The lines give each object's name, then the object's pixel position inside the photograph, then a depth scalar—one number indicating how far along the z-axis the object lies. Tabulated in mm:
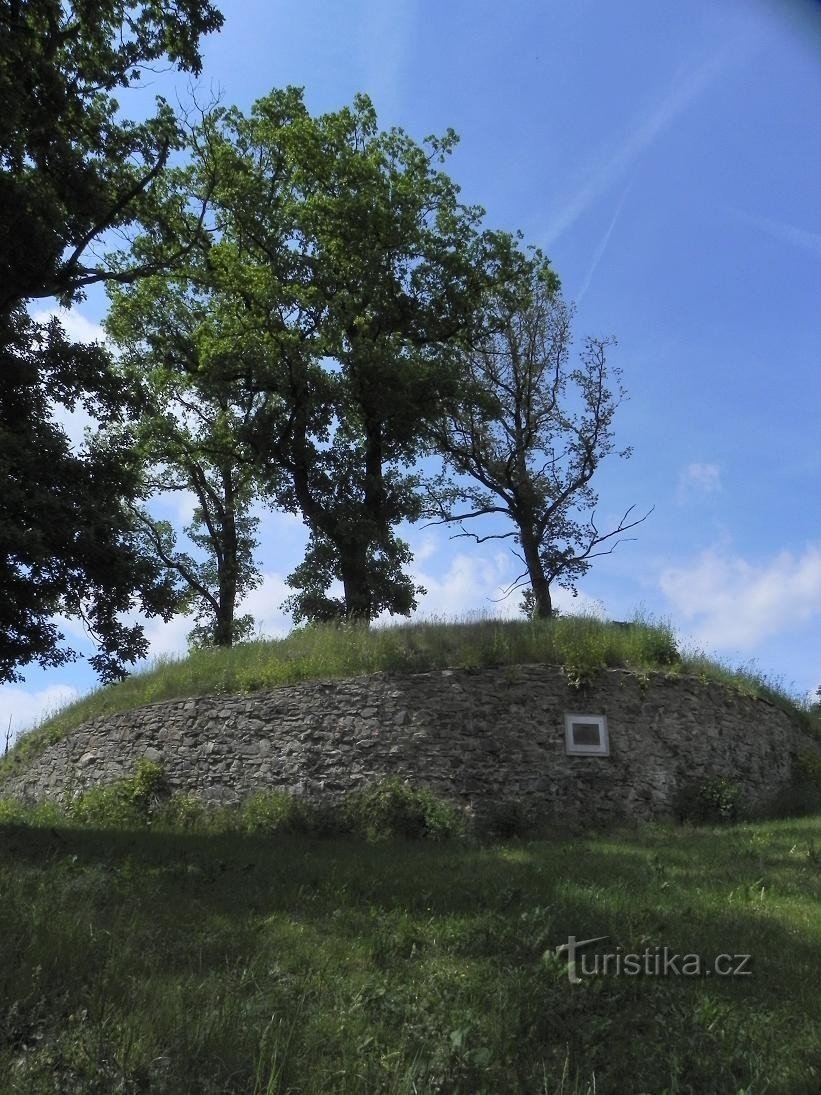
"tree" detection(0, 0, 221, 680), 11281
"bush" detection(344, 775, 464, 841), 12383
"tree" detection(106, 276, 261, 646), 25359
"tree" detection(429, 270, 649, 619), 26516
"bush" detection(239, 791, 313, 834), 12828
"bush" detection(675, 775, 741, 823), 13695
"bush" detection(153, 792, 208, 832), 13555
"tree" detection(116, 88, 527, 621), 21641
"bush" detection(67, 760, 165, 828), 14086
